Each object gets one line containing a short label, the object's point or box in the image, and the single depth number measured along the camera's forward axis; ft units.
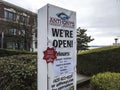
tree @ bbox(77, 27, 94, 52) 121.39
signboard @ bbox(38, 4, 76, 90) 9.49
